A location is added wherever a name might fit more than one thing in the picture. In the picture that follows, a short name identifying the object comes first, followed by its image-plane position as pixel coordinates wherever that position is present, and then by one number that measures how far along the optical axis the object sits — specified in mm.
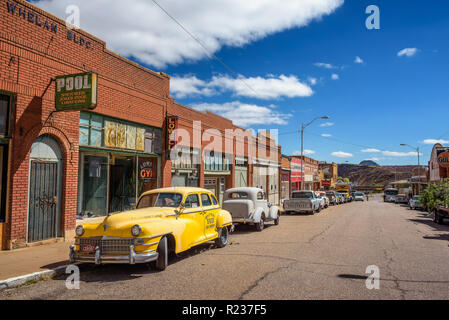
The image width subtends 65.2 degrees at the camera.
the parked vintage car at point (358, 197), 58969
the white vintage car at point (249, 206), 14109
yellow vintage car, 6941
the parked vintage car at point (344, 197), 46491
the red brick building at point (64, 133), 9641
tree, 18352
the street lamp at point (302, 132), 32847
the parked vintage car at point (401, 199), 53475
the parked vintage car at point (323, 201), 30461
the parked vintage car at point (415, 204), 34038
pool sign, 10117
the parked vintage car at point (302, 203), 23469
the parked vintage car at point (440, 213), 17641
